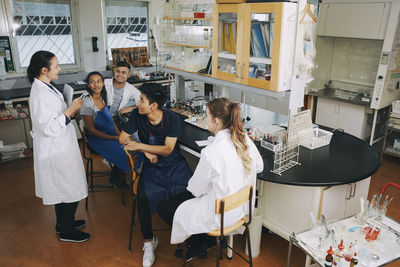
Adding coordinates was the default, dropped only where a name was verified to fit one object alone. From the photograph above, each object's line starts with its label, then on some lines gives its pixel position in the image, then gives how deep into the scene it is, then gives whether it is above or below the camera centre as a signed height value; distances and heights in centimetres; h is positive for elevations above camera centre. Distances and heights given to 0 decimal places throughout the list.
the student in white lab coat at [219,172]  190 -75
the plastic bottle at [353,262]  164 -105
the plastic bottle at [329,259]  166 -105
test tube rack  228 -84
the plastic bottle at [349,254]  170 -106
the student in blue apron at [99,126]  312 -82
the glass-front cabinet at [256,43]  236 -4
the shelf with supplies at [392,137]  411 -124
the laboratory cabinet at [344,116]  445 -103
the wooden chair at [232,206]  188 -94
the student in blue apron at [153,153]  246 -85
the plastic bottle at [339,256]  169 -106
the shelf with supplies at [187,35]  302 +1
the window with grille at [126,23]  548 +19
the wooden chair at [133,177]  247 -105
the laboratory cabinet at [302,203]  224 -112
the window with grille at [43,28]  469 +8
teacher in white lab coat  237 -83
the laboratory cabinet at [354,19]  400 +23
